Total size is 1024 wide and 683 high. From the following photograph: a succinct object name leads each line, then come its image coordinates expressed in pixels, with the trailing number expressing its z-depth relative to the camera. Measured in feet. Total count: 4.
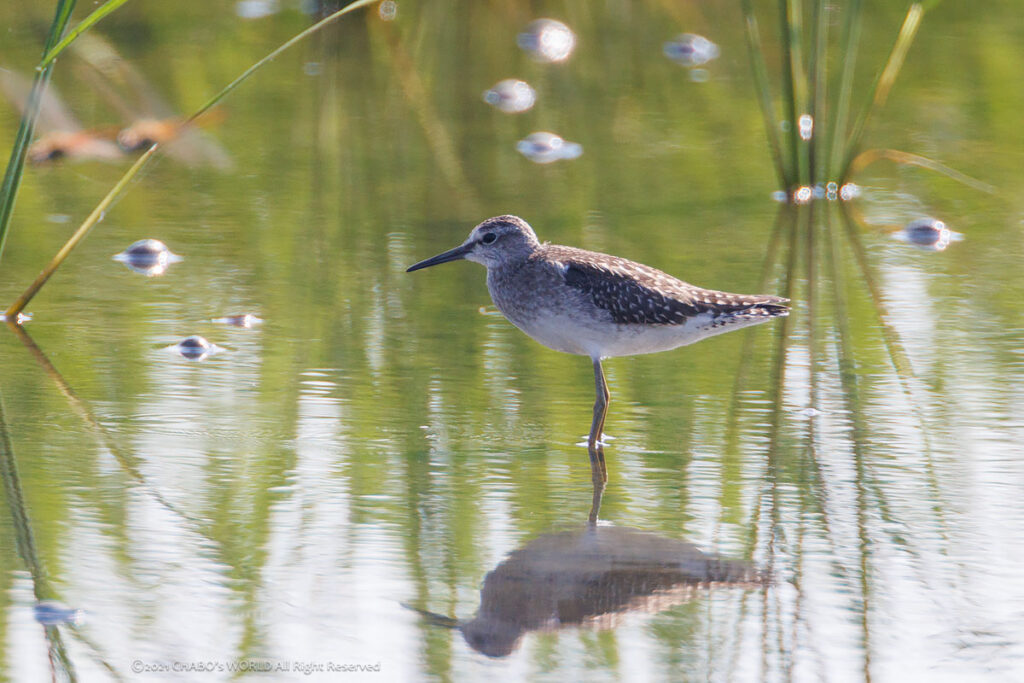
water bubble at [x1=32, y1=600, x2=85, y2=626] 26.25
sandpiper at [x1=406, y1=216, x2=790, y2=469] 39.06
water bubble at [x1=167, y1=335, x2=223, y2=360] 42.55
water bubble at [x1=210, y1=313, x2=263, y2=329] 44.93
